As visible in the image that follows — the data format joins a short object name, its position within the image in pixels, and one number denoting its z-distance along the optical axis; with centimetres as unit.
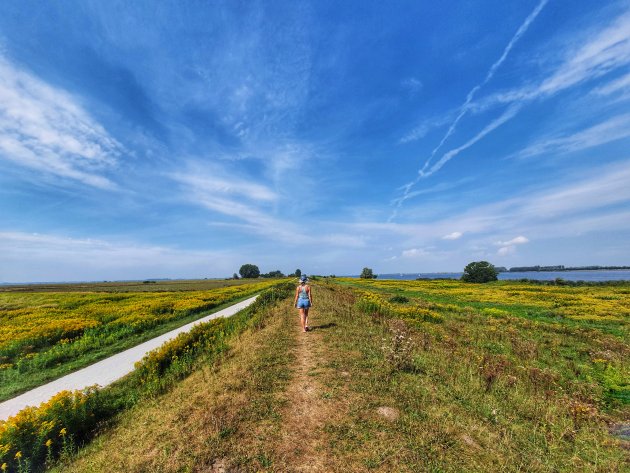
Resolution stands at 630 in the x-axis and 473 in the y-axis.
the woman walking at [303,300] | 1130
